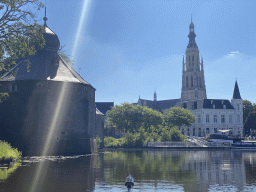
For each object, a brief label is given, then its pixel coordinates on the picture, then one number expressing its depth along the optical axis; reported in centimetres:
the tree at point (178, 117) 8225
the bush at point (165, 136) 6550
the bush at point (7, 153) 2787
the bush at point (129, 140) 6355
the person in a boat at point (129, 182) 1361
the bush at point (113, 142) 6331
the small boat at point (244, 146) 6232
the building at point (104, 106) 13512
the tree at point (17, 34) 2627
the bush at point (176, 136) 6600
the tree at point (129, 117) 7181
